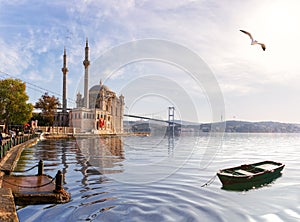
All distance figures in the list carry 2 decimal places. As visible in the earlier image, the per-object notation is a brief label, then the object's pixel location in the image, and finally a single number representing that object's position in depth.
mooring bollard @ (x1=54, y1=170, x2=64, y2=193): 10.96
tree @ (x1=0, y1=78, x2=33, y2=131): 43.91
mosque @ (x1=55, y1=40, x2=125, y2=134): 82.44
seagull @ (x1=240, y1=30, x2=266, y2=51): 14.40
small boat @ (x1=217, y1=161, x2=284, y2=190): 15.95
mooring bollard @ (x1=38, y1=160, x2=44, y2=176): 14.56
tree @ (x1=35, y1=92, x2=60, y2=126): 67.01
